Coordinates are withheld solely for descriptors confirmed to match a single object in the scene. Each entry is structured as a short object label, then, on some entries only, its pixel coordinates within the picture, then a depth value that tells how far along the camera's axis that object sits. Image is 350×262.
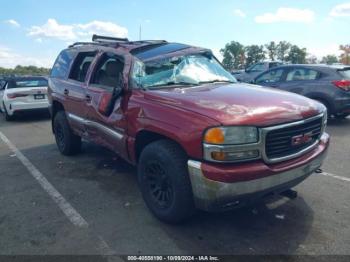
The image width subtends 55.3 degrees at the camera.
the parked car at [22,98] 10.87
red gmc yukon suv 2.90
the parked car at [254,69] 18.10
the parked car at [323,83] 8.45
